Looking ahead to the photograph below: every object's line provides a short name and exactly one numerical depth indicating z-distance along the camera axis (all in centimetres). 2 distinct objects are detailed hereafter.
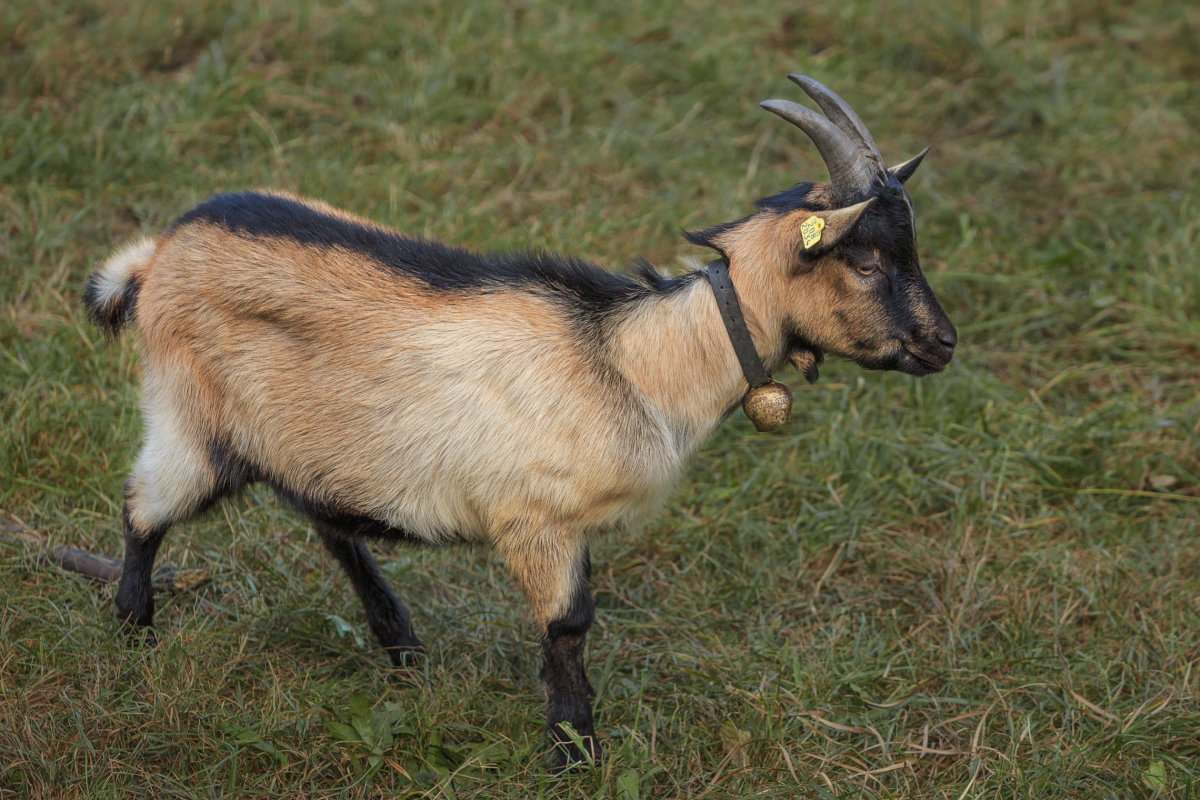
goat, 719
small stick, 883
